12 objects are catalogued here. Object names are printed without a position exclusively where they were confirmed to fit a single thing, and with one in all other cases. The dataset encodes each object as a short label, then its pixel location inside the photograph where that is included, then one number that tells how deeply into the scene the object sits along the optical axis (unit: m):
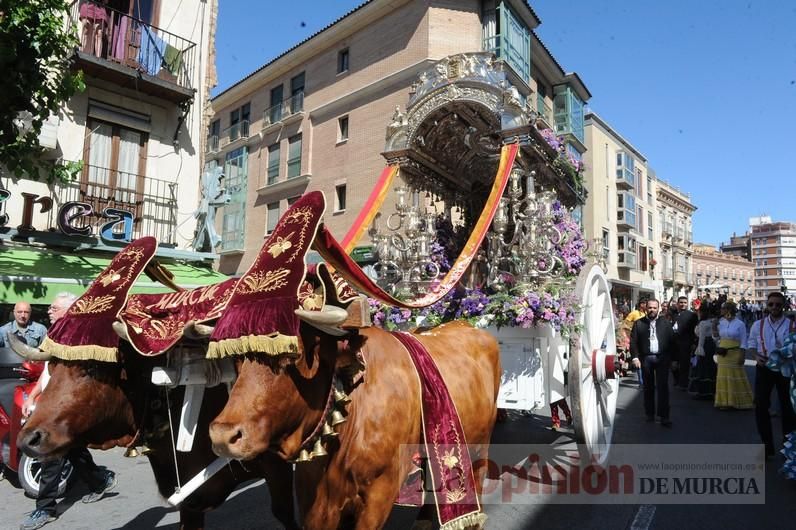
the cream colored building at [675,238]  43.41
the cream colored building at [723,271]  59.66
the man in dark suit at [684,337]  9.82
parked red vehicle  4.49
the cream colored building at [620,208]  30.94
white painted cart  4.18
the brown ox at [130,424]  2.32
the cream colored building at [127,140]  9.55
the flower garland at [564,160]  5.98
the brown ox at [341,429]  1.87
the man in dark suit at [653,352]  7.05
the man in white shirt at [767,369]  5.44
